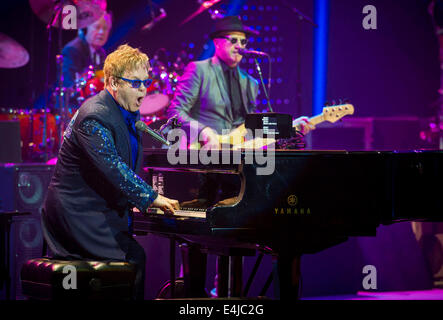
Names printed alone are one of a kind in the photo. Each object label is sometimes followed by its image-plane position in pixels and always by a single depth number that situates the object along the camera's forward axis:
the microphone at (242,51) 11.29
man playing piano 6.70
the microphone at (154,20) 16.78
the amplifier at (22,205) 10.78
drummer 16.53
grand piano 6.29
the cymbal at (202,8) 16.55
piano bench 6.39
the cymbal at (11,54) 14.74
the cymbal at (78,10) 14.57
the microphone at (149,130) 7.11
